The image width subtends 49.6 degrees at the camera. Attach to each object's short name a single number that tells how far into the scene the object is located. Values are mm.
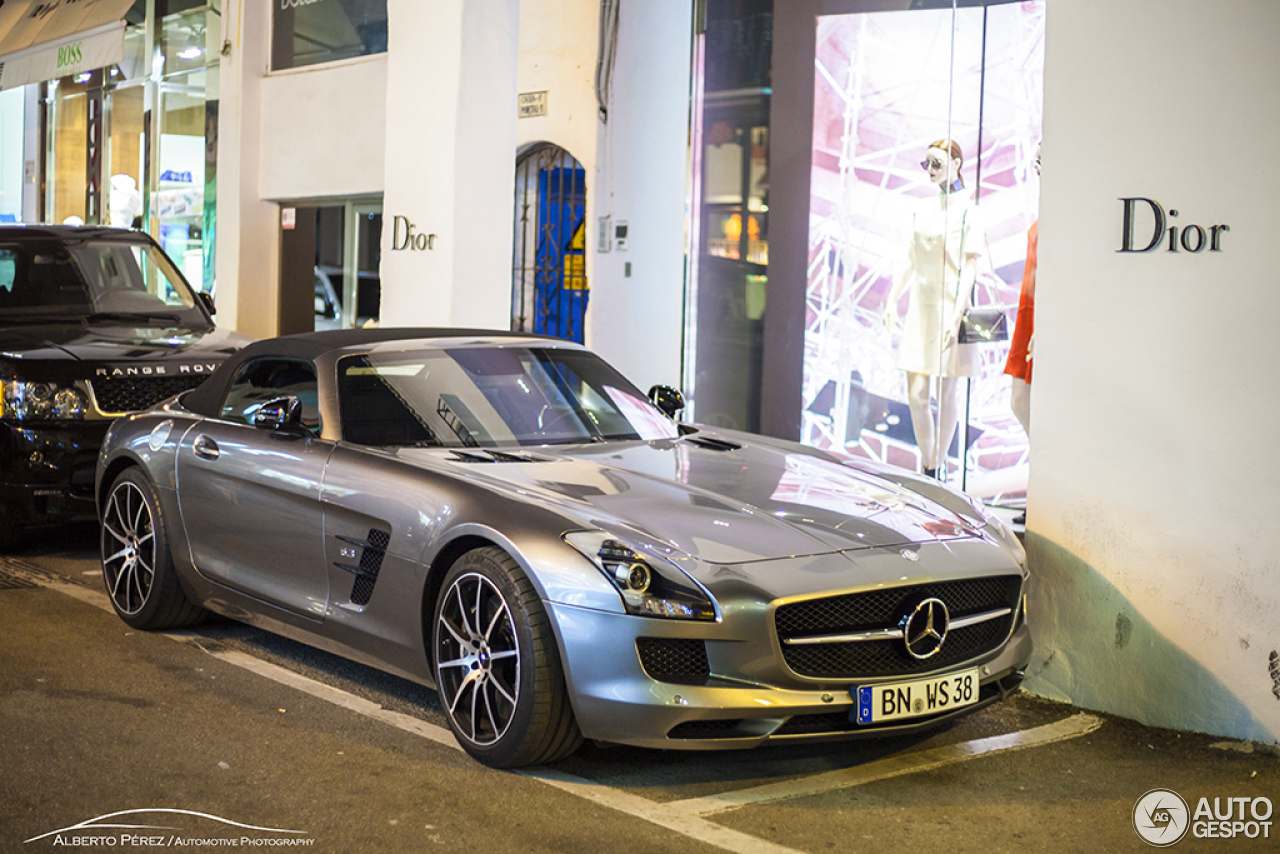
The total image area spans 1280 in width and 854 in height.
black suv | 7504
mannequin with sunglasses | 8992
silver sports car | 4012
